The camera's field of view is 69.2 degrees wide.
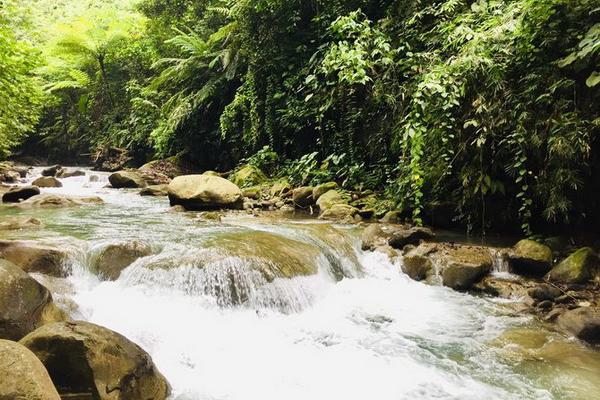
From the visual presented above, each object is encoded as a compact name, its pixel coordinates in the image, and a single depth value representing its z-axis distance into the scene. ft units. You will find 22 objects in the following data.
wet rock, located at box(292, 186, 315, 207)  29.60
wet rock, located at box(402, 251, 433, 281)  18.78
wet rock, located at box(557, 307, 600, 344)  12.84
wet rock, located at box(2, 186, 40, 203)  31.46
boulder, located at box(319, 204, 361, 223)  25.64
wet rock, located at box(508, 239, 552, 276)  17.57
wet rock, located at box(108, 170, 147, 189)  41.32
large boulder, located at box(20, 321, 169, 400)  8.86
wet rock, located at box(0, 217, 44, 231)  20.12
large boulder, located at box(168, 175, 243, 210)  28.35
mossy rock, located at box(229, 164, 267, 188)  35.24
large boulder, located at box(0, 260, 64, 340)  10.08
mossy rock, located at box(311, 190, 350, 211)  27.40
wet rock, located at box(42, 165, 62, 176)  51.03
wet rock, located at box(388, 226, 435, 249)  20.75
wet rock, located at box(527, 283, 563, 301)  15.81
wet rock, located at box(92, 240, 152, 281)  15.98
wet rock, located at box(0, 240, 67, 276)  15.29
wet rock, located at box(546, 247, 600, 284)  16.37
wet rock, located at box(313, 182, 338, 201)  29.19
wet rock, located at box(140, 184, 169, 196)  36.78
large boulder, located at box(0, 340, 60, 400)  7.21
